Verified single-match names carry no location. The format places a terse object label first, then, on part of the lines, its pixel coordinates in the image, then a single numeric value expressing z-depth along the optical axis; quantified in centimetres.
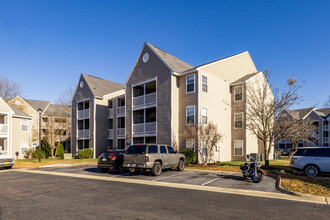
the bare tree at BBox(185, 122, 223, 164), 2005
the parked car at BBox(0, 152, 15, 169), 1941
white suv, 1328
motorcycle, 1181
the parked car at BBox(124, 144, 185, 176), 1394
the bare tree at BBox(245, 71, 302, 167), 1739
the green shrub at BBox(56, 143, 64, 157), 3756
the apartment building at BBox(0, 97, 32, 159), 3095
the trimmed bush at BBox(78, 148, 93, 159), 3008
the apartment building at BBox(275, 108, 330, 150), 5219
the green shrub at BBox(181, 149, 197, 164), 2004
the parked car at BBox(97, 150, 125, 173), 1590
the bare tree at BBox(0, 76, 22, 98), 4875
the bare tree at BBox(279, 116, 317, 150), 1714
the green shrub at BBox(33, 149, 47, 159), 3291
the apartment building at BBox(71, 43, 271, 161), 2241
